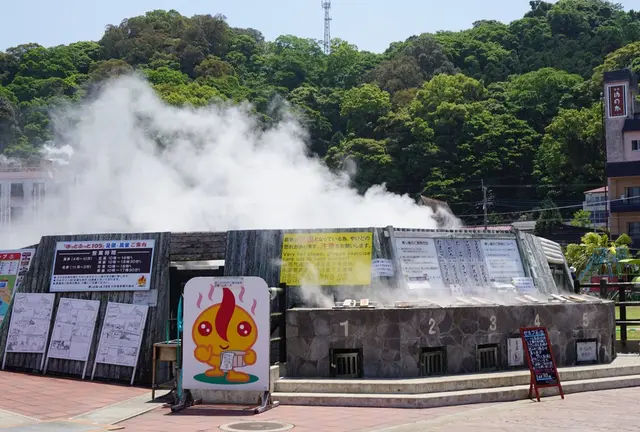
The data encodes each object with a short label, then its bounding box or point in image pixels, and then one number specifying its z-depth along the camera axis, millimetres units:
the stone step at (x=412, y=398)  11734
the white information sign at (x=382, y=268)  14133
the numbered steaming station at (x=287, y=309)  12125
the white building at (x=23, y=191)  52406
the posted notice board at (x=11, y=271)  16297
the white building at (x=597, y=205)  62391
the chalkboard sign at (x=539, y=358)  12359
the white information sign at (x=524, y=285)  15445
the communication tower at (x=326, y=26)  117188
